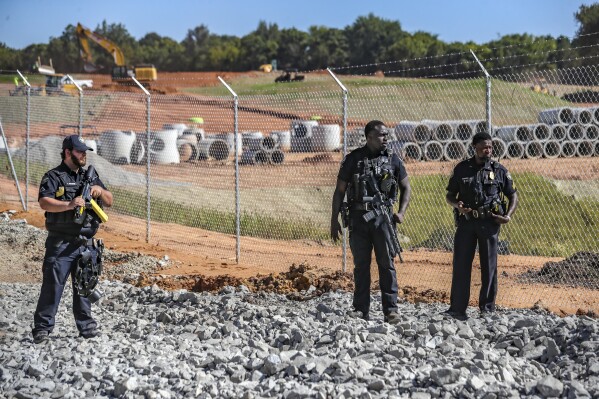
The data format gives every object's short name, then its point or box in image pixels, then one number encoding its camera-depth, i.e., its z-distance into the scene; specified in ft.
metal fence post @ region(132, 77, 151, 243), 49.16
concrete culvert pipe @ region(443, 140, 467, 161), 85.27
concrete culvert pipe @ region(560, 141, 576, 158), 81.56
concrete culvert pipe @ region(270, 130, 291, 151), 105.60
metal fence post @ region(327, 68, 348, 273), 37.52
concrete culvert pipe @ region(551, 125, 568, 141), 81.25
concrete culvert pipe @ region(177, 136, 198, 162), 96.27
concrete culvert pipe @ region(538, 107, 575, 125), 83.51
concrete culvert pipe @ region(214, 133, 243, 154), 97.31
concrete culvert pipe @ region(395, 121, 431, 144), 86.43
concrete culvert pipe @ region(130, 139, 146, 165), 91.45
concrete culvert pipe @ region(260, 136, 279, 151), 100.32
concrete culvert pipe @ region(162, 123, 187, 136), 109.63
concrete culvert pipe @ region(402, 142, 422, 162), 83.56
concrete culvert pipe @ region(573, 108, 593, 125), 81.83
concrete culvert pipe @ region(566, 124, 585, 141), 81.43
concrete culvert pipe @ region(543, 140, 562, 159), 80.12
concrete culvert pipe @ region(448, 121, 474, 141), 84.91
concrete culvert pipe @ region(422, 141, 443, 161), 86.43
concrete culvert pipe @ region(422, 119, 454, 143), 85.87
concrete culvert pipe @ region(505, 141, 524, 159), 81.44
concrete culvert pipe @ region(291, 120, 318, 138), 105.40
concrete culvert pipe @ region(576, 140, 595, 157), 83.46
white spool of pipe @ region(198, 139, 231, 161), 94.02
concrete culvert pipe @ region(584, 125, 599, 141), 80.03
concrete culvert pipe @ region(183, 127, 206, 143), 100.87
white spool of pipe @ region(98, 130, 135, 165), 87.97
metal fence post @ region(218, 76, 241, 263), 43.11
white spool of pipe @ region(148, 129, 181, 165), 93.45
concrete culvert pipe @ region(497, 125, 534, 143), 82.63
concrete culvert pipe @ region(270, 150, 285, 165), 95.71
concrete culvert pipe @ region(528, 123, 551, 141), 81.20
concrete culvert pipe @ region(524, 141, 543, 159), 79.77
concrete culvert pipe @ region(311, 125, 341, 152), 98.37
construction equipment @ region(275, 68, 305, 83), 194.21
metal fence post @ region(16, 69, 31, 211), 57.88
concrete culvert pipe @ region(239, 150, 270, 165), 94.99
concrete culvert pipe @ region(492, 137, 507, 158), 79.59
